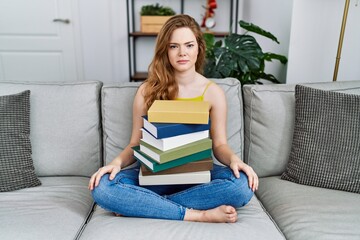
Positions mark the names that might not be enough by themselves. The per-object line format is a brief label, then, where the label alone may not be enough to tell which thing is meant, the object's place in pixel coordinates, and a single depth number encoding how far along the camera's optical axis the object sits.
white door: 3.16
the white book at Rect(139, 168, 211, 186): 1.09
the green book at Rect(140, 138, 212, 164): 1.02
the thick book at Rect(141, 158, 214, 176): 1.08
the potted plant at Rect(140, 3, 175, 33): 2.99
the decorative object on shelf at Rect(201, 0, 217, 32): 3.14
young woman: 1.07
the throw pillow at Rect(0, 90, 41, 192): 1.25
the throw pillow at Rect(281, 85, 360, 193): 1.25
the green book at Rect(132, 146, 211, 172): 1.04
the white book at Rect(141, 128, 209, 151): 1.02
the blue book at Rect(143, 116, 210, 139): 1.00
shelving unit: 3.13
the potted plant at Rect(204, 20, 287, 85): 1.77
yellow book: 1.02
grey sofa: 1.18
